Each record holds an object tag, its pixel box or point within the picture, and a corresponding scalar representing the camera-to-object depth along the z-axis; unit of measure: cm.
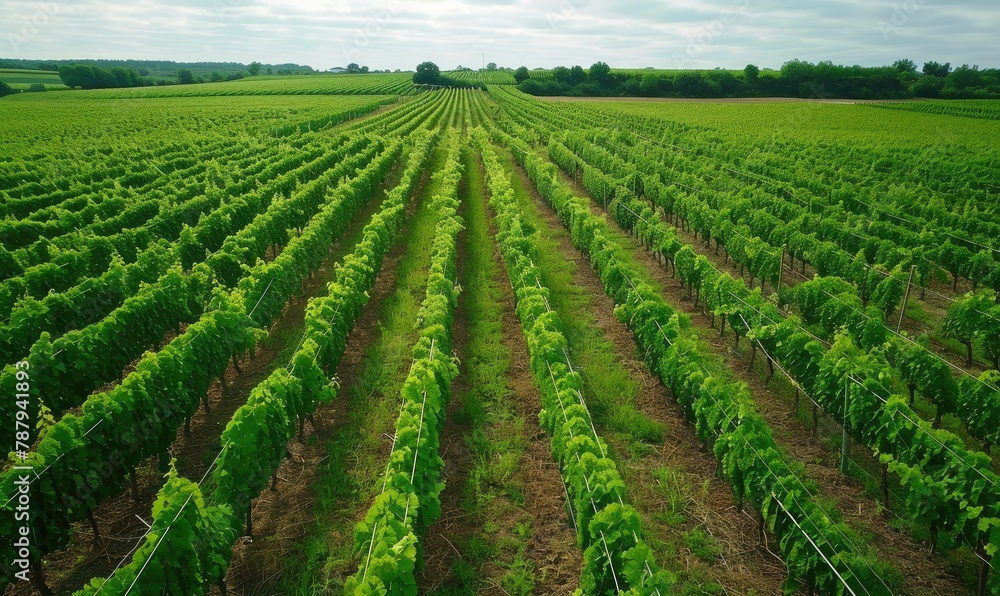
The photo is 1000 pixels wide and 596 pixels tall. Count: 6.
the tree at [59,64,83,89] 10225
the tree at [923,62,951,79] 8794
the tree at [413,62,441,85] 11756
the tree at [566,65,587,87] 10506
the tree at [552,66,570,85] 10581
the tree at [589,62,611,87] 10175
